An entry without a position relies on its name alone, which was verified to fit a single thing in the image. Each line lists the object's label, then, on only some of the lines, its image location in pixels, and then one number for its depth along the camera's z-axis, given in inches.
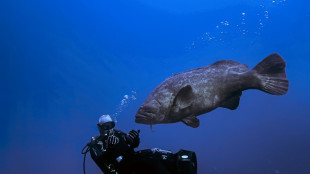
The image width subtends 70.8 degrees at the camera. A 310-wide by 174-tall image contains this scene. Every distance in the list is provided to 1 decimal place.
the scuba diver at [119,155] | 133.1
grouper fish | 182.4
